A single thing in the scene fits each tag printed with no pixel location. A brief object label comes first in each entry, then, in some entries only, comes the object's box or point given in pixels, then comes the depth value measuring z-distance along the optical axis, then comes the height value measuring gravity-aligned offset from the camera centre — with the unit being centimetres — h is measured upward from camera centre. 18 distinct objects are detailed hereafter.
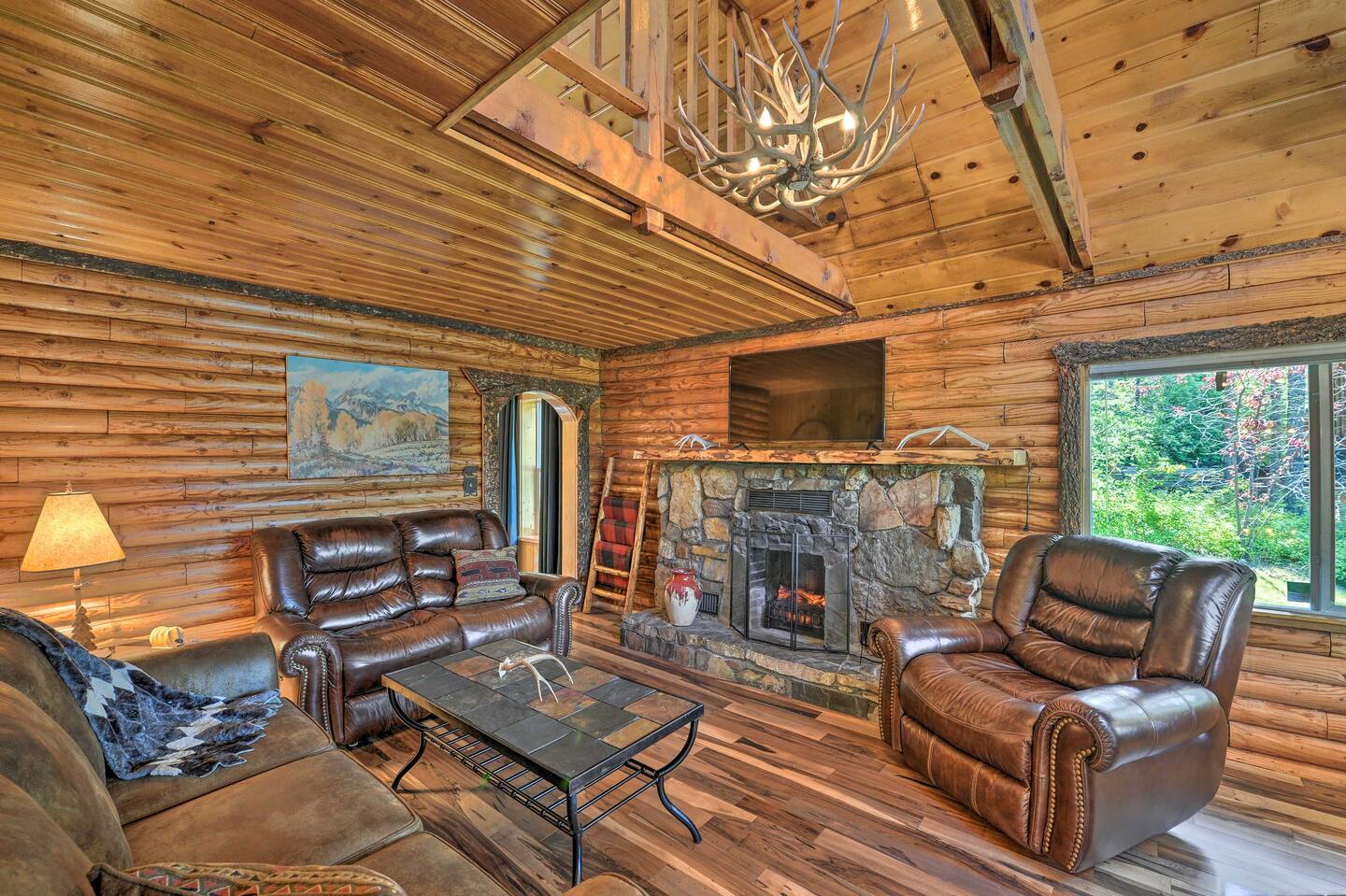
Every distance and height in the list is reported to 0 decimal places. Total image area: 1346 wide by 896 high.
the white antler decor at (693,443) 479 +2
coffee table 179 -96
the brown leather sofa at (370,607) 272 -92
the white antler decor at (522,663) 228 -90
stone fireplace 343 -79
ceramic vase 417 -111
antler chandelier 184 +107
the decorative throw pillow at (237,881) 78 -62
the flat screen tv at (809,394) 407 +38
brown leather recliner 195 -99
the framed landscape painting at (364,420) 382 +19
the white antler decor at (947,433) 353 +6
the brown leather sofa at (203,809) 101 -96
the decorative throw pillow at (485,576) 372 -85
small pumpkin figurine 252 -83
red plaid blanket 531 -82
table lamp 251 -41
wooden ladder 500 -116
